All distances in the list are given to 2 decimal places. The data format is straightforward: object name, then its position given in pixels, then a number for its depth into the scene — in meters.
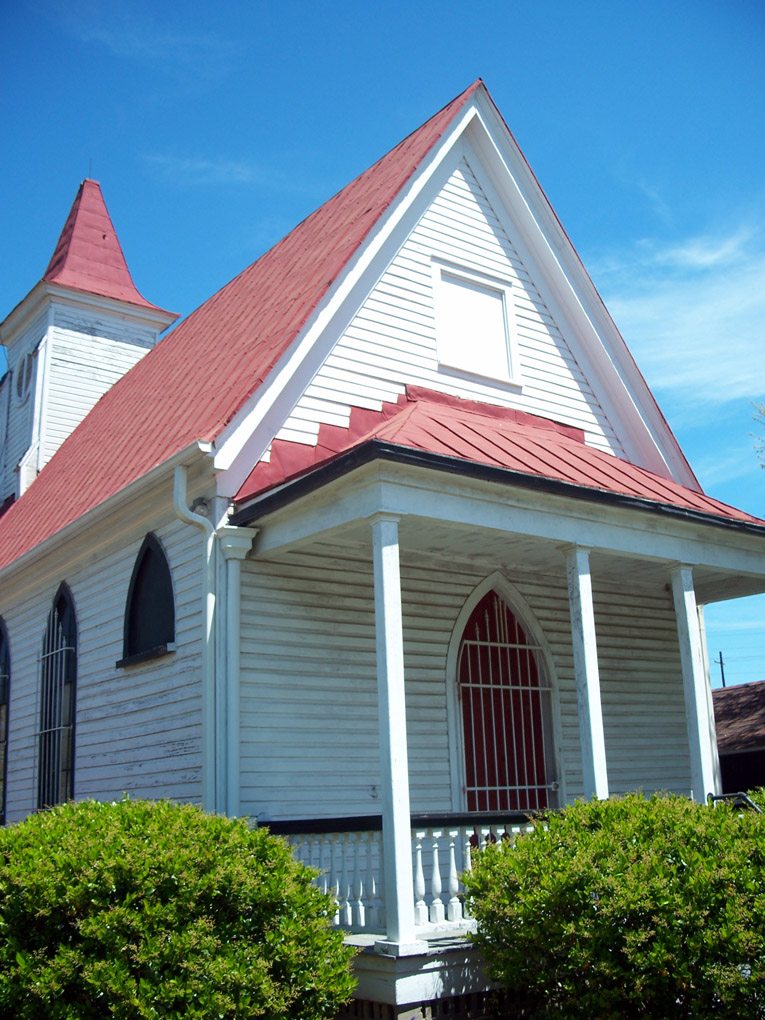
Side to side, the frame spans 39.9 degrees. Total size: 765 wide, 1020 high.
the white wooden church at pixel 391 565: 8.23
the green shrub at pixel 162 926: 5.48
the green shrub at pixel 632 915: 5.68
